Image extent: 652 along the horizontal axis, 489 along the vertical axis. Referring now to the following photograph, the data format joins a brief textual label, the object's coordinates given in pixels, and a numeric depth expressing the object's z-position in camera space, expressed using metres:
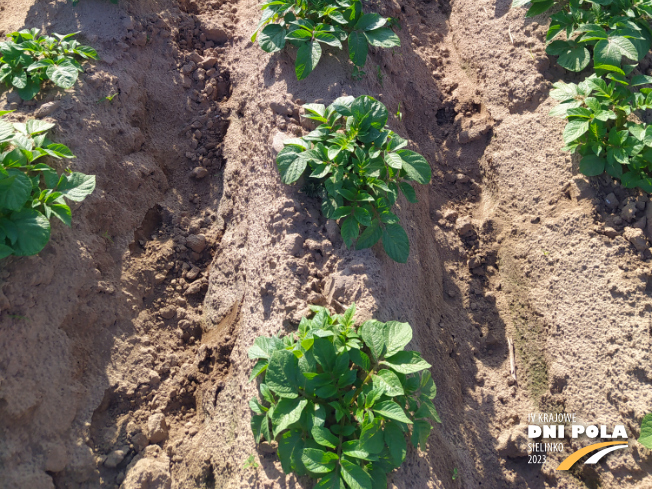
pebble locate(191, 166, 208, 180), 3.35
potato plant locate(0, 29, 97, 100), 2.88
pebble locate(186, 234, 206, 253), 3.11
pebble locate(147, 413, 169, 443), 2.50
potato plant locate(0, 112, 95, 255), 2.33
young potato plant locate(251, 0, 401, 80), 2.96
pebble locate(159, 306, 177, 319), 2.91
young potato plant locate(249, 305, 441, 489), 1.95
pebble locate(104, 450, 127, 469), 2.37
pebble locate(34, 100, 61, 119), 2.84
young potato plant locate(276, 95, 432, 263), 2.51
